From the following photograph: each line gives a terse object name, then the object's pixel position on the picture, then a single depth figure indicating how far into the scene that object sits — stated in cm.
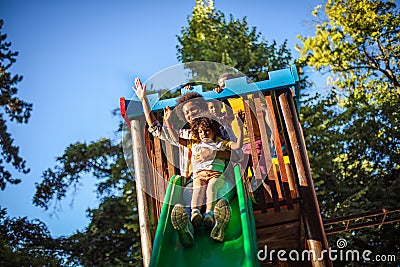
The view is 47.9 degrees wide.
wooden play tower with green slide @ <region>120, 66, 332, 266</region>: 407
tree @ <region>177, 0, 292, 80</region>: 1092
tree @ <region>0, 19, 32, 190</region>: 1143
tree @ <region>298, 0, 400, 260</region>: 980
